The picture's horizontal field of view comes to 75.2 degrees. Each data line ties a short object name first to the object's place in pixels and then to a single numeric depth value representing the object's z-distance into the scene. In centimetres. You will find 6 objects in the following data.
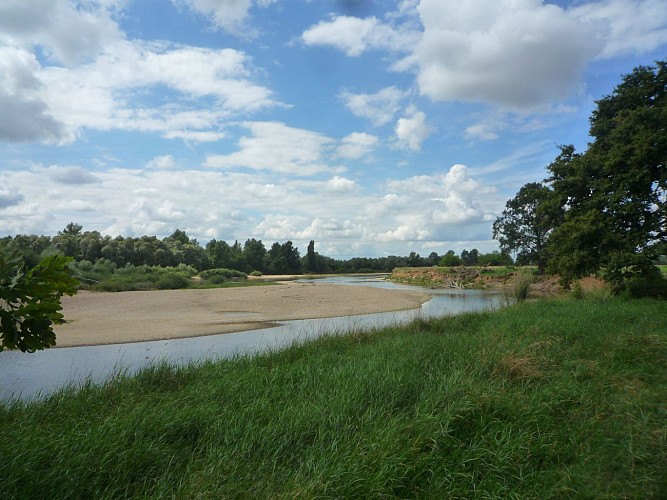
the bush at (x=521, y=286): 2067
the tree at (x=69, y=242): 4819
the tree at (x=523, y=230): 4281
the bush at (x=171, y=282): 4016
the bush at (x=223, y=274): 5720
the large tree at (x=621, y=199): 1493
